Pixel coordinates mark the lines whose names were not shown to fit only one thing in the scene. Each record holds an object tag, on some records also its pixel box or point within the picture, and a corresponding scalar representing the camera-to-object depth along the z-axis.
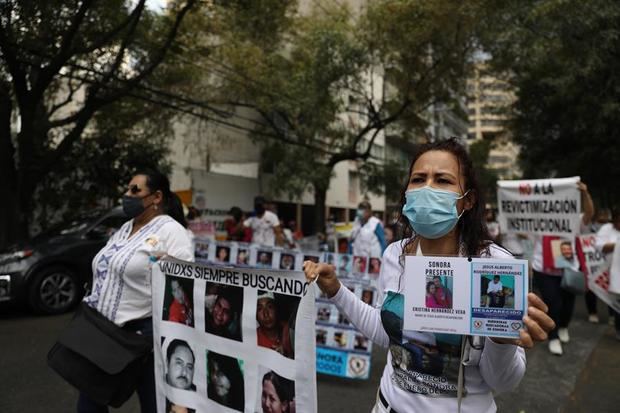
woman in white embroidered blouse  2.58
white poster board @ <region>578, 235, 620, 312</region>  5.67
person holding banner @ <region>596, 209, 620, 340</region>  6.38
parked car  7.07
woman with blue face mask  1.59
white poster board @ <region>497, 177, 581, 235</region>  5.44
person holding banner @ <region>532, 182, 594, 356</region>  5.62
